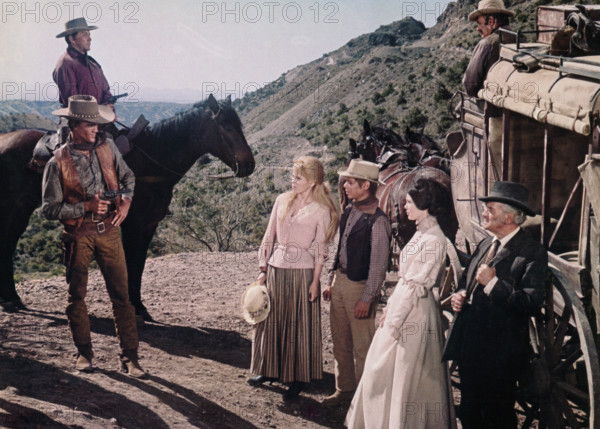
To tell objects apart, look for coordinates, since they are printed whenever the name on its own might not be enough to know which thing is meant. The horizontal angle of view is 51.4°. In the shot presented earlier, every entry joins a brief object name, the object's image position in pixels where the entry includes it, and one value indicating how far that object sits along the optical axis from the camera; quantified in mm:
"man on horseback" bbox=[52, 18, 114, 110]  6875
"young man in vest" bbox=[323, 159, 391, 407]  4922
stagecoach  3684
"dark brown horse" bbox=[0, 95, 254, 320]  7363
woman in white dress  4199
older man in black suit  3812
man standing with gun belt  5062
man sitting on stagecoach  6637
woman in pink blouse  5242
